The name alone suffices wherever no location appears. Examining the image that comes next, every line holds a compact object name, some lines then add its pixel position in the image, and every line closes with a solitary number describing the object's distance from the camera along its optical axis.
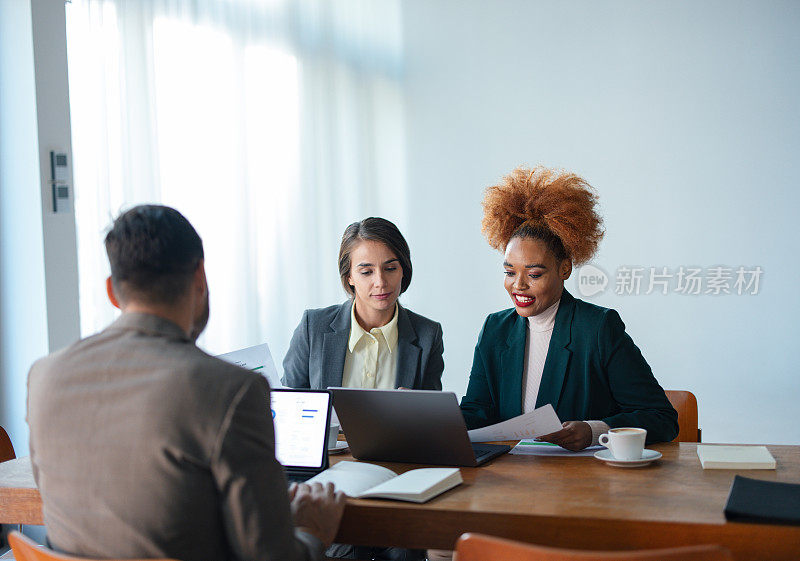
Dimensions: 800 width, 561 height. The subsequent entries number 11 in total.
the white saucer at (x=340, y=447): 2.21
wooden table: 1.49
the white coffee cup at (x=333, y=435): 2.22
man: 1.27
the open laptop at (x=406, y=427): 1.93
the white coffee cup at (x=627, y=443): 1.93
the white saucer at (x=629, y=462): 1.93
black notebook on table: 1.49
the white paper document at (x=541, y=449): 2.12
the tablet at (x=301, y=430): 2.00
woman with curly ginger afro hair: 2.46
